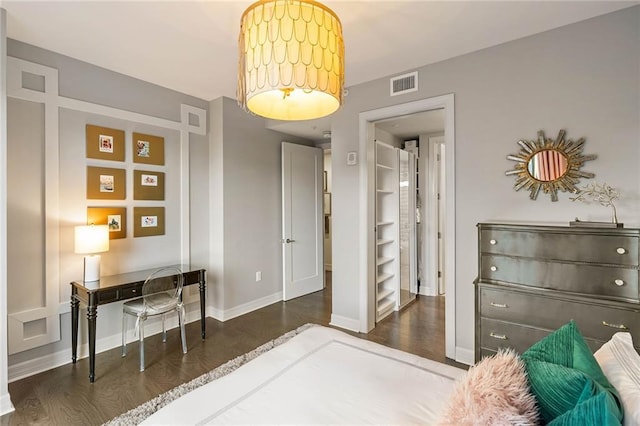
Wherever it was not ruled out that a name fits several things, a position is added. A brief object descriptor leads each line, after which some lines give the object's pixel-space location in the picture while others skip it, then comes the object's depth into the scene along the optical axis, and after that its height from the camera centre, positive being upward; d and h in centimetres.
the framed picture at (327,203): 665 +21
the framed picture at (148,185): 326 +31
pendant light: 141 +75
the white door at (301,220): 460 -11
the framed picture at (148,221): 327 -7
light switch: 343 +60
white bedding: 112 -71
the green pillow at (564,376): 76 -44
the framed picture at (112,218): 296 -3
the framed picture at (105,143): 294 +69
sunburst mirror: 229 +35
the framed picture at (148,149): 326 +69
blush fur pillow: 81 -51
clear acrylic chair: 276 -80
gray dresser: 189 -47
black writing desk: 250 -66
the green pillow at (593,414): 67 -44
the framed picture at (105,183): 294 +30
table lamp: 265 -25
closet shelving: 417 -20
